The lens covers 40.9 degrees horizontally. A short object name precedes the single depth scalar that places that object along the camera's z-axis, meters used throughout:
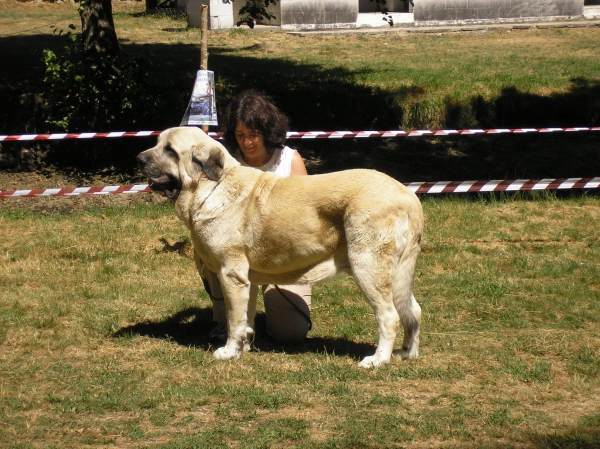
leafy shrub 12.41
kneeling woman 6.18
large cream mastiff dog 5.36
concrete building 23.34
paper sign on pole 8.45
